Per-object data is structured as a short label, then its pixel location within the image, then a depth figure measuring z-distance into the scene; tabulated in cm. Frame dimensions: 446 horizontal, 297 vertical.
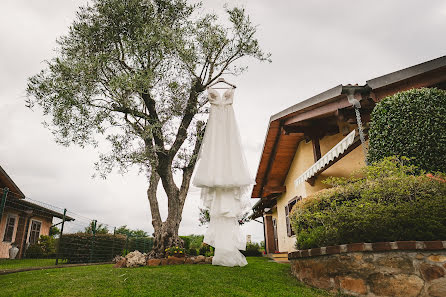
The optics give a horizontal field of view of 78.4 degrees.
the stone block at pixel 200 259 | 813
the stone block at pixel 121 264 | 726
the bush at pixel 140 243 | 1521
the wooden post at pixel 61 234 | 908
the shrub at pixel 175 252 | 832
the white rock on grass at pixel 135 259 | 737
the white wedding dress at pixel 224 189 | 410
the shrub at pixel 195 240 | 2231
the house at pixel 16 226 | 1346
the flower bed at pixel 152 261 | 735
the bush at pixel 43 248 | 1388
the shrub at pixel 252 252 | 1796
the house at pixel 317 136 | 603
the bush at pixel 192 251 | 1740
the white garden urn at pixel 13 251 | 1298
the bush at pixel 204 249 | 1708
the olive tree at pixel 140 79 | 915
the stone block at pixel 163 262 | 807
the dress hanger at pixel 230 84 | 447
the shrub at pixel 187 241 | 1985
